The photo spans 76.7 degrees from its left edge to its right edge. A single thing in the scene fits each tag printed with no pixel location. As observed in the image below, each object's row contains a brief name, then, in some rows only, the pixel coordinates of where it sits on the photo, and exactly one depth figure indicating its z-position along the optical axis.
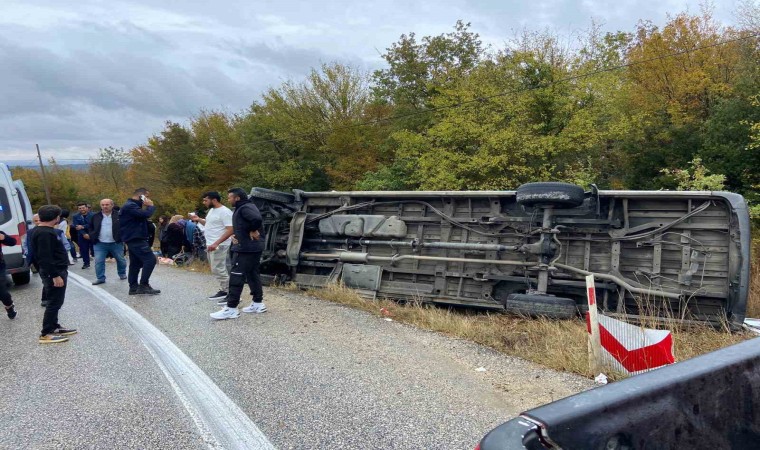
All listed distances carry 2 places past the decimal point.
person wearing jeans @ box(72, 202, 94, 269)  11.83
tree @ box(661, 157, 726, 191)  14.08
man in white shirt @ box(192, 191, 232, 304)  6.88
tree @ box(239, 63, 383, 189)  32.06
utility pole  45.26
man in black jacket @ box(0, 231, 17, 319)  6.13
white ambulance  8.26
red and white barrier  4.00
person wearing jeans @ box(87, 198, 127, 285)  8.54
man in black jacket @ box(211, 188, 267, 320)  5.89
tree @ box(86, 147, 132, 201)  57.72
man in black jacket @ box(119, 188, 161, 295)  7.46
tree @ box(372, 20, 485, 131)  29.05
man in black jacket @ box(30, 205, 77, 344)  5.17
